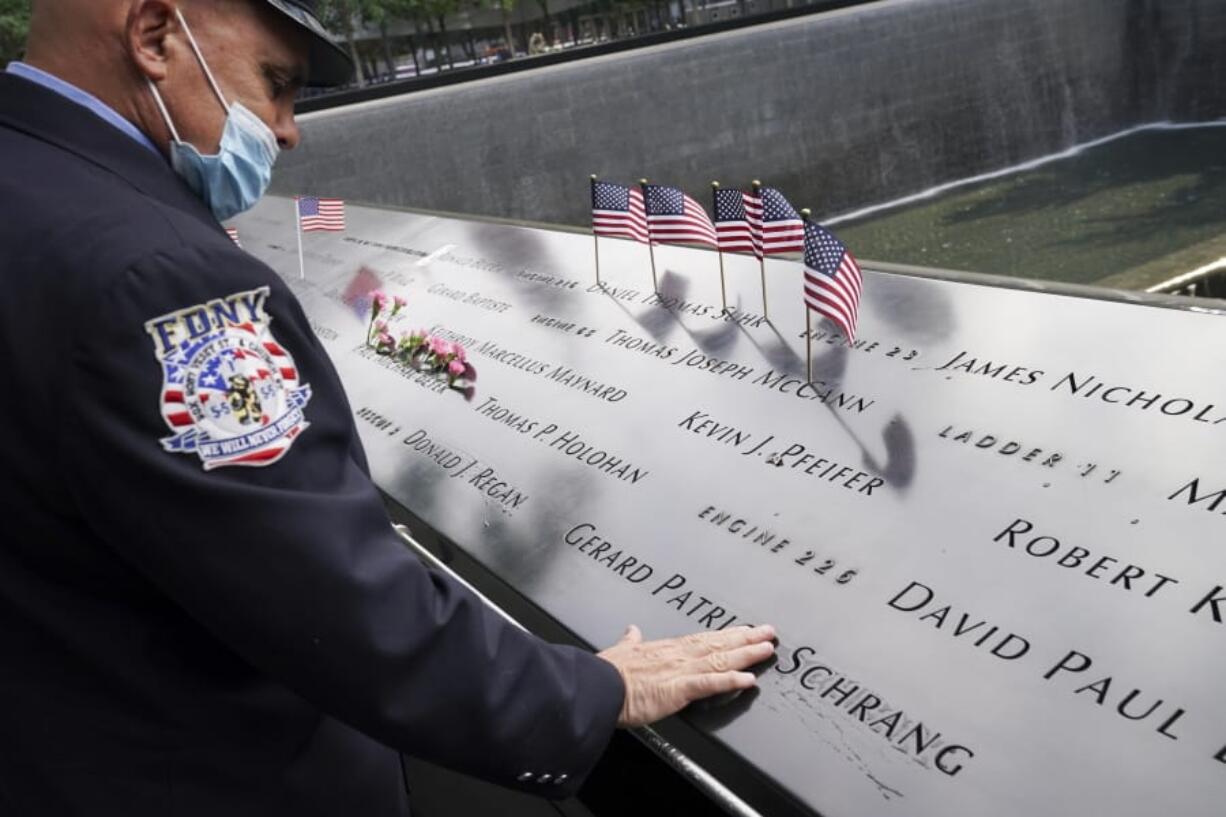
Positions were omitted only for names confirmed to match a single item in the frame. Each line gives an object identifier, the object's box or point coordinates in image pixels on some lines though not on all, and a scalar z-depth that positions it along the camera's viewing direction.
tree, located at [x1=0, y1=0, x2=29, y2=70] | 20.54
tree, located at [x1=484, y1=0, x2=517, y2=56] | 30.84
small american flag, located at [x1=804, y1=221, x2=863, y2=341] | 2.51
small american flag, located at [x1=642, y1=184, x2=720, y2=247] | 3.57
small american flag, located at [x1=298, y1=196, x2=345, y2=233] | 6.23
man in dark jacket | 1.06
